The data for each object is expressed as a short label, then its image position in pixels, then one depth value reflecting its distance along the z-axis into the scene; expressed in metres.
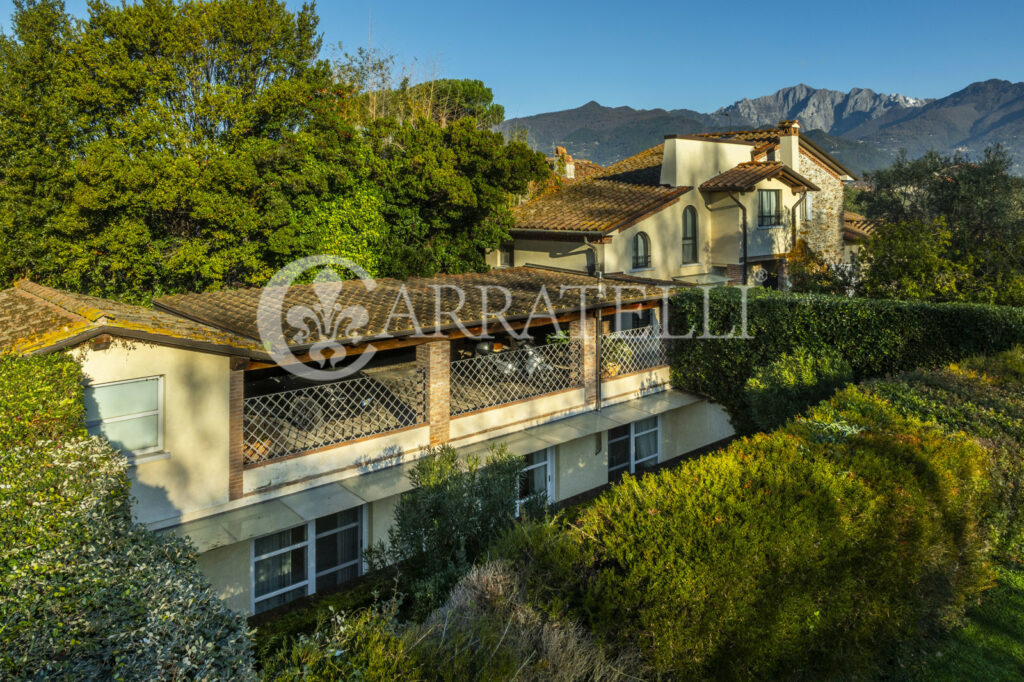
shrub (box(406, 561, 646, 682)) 4.04
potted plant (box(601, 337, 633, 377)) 15.73
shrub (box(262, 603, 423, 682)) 3.66
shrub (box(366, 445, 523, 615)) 7.02
